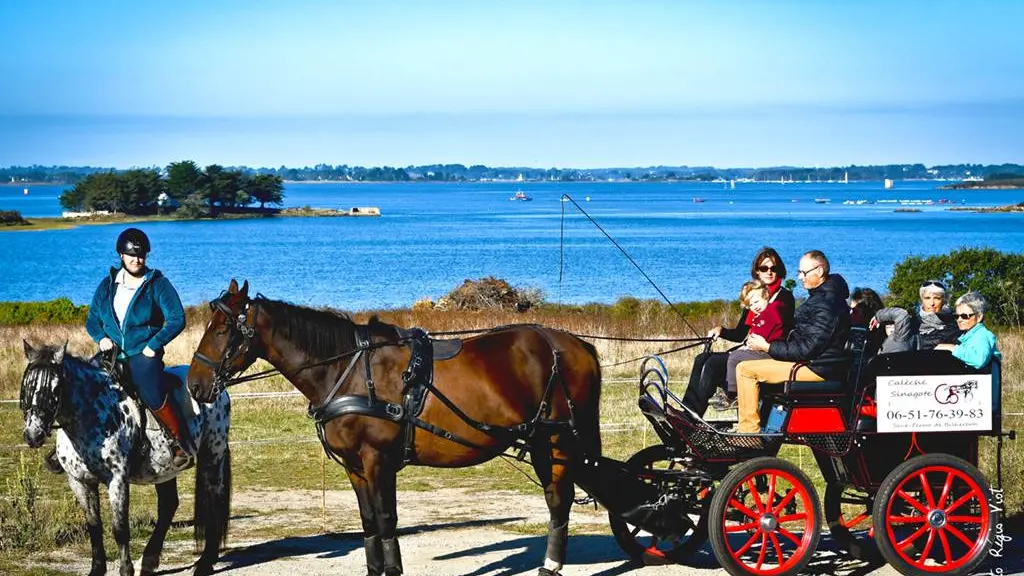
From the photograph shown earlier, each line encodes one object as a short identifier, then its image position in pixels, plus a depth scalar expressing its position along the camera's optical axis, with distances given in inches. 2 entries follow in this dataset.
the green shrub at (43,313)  1323.8
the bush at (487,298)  1515.7
